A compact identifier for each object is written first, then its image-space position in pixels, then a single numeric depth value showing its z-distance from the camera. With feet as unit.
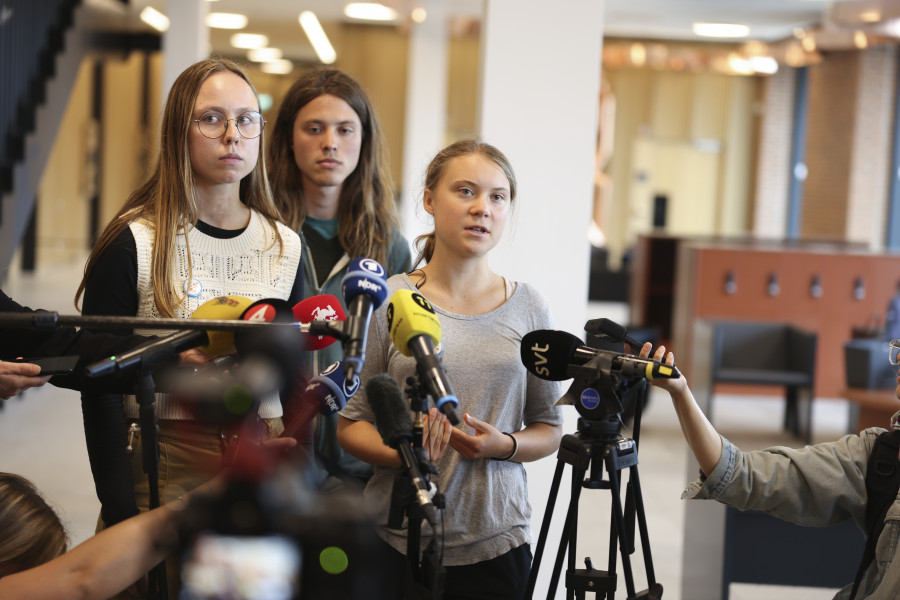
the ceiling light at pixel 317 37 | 45.98
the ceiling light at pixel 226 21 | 44.99
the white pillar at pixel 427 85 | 35.14
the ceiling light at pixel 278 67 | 62.85
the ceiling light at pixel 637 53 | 43.24
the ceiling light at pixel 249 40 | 52.49
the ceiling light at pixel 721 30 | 44.29
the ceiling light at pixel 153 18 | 40.77
